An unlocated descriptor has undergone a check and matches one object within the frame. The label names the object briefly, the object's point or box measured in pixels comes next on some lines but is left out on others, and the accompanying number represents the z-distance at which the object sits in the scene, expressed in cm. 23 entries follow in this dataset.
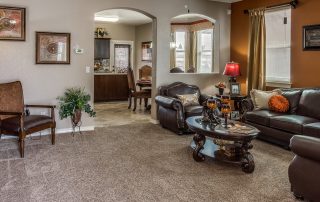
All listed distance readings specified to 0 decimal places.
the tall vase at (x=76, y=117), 545
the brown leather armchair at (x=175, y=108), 561
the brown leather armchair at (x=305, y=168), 270
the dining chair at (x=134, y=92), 834
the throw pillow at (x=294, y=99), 536
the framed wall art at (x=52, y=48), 547
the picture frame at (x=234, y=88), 663
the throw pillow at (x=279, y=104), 532
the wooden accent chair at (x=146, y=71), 1059
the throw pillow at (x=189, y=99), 609
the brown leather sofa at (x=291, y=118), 458
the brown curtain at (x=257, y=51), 647
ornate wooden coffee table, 375
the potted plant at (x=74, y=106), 536
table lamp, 660
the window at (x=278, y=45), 604
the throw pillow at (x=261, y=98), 562
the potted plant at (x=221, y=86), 653
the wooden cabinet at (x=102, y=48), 1038
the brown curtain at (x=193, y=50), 982
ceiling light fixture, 929
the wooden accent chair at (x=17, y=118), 428
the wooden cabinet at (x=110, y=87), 1002
